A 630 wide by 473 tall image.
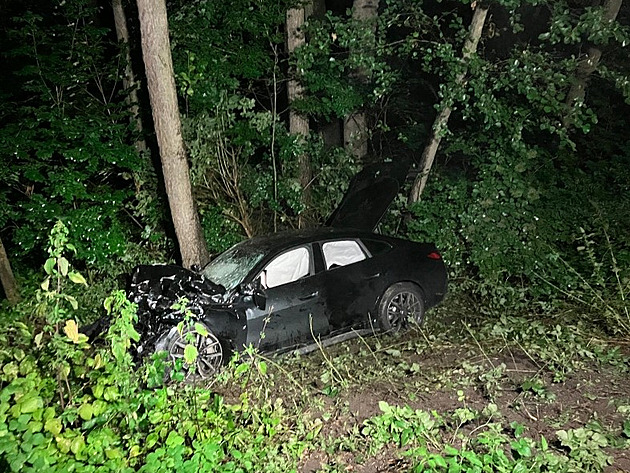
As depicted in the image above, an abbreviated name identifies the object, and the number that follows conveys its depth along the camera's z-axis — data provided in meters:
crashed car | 5.90
